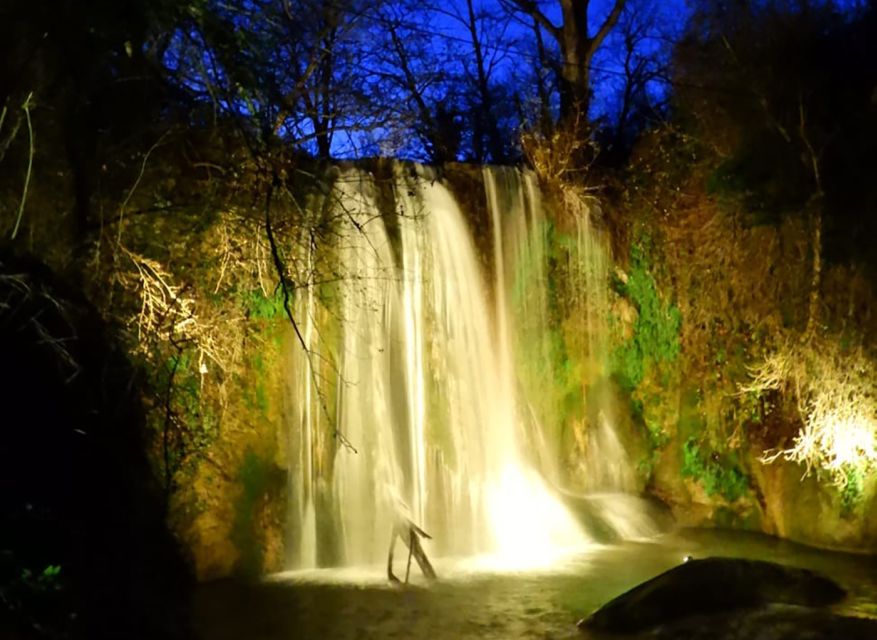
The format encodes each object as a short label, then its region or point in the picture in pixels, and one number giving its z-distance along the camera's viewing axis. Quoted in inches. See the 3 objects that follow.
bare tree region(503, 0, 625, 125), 658.2
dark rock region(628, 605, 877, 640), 231.9
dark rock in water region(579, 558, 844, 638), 276.4
